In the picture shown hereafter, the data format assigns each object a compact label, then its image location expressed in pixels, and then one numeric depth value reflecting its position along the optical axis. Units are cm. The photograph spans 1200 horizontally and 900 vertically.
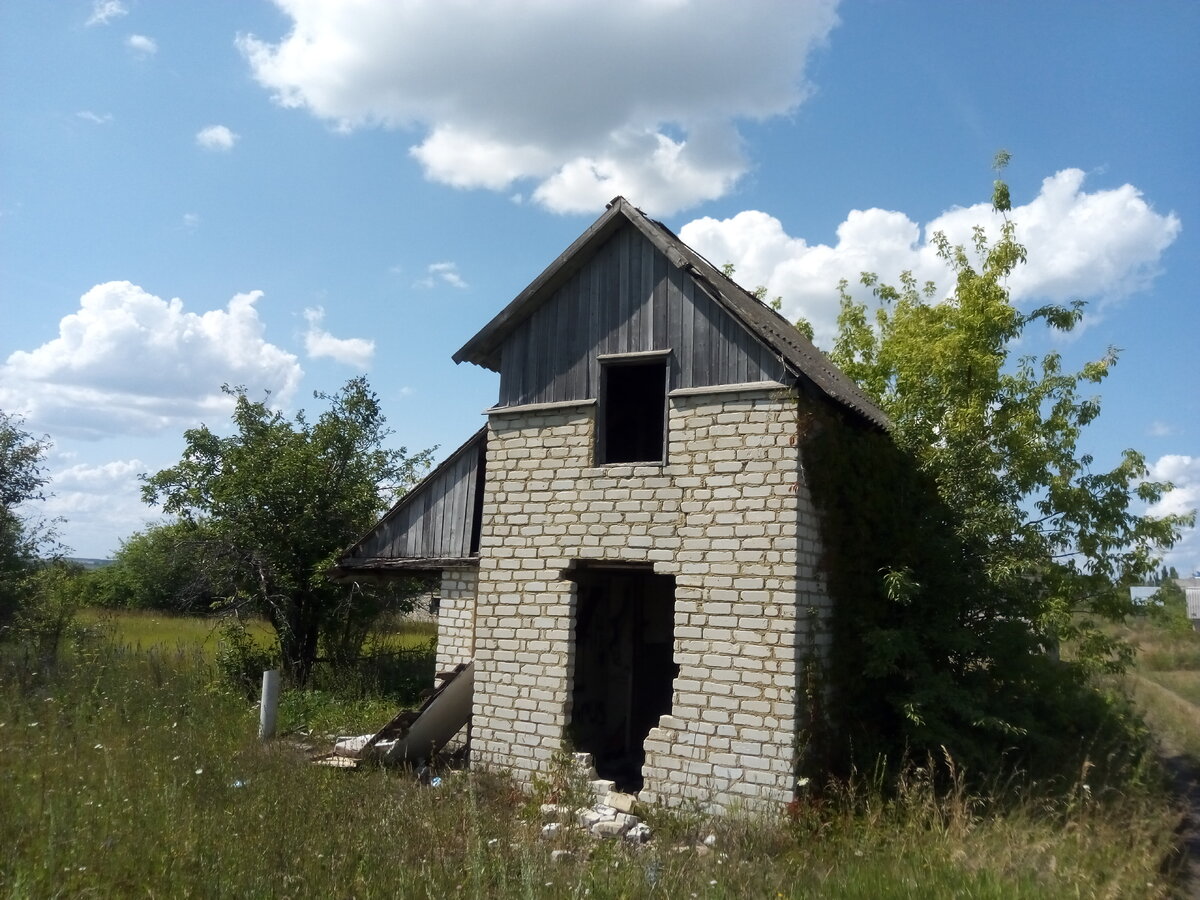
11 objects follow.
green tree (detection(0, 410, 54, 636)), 1536
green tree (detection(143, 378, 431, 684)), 1548
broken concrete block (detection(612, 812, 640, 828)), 789
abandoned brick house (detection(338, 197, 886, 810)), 835
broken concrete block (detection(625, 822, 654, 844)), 751
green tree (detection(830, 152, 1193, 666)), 1065
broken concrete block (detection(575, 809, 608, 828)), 788
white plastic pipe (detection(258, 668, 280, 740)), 1093
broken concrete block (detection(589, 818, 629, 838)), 767
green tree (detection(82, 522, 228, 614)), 3366
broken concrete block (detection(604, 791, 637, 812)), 851
